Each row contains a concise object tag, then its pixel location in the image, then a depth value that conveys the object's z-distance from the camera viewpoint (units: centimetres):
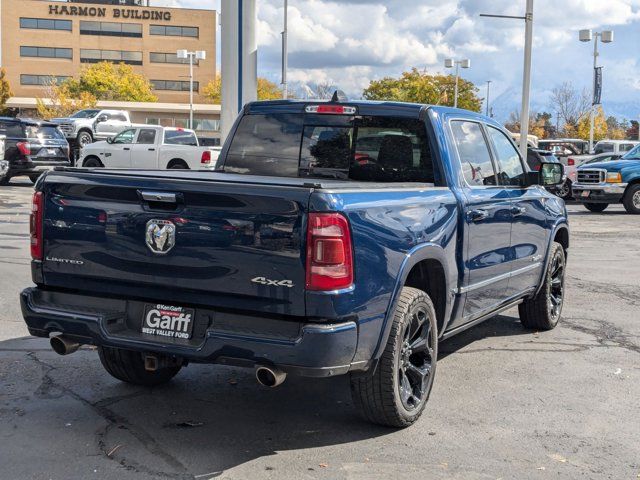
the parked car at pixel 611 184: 2144
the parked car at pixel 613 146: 3494
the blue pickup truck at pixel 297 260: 416
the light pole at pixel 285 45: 4075
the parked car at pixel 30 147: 2362
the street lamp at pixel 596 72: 4250
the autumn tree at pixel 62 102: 6888
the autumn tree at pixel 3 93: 7912
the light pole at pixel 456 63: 4703
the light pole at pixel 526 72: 2688
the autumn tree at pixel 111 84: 8038
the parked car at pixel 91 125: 3659
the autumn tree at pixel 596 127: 7090
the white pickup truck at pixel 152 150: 2556
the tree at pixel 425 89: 7400
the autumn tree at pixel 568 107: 8566
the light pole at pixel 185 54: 5688
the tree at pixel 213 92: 8850
